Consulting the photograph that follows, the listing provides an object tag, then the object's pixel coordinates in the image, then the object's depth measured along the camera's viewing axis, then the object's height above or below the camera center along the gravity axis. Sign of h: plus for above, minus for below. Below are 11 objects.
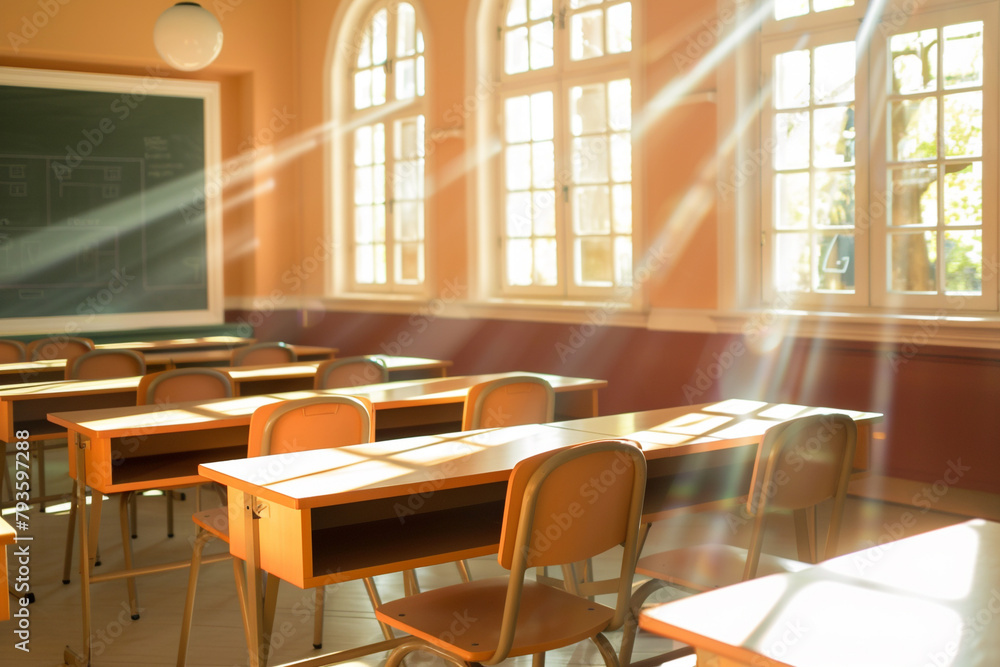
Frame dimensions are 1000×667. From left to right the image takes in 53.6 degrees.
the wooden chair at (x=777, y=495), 2.48 -0.55
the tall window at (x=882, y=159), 4.37 +0.59
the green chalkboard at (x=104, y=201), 7.48 +0.74
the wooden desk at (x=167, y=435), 3.23 -0.53
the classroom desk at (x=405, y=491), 2.26 -0.52
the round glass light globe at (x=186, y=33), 5.29 +1.39
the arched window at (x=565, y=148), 5.99 +0.89
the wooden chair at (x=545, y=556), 2.05 -0.58
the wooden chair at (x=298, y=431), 2.91 -0.43
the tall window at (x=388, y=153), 7.53 +1.08
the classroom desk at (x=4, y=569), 1.83 -0.51
